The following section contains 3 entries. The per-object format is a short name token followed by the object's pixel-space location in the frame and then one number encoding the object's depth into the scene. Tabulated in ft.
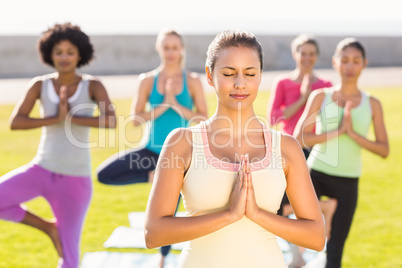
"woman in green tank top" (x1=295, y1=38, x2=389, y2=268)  26.50
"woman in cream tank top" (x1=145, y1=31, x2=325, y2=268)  13.60
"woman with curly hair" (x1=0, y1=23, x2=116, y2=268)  25.89
